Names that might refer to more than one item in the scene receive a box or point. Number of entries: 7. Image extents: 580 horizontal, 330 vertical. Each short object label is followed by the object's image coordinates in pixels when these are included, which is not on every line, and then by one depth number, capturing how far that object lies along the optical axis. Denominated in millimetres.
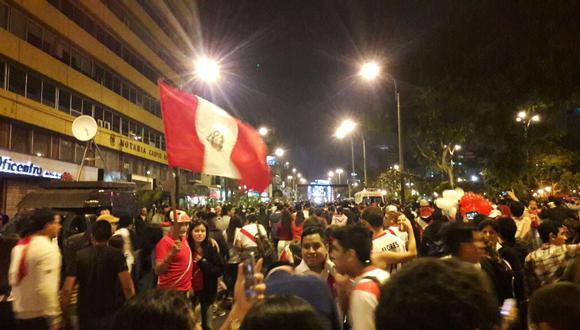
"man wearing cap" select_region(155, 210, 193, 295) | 6125
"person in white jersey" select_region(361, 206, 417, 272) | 5398
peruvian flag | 5184
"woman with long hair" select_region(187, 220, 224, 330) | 6957
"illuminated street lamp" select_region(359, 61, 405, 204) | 16731
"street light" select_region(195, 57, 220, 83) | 12102
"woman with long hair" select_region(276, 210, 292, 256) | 11673
